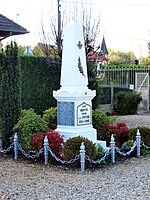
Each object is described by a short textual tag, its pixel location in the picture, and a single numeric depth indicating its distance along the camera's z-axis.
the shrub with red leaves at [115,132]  10.77
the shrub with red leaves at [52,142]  9.06
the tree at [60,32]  16.69
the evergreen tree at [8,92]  10.15
